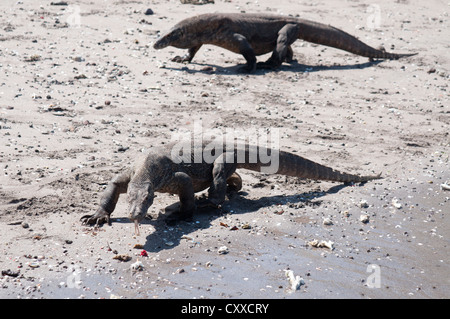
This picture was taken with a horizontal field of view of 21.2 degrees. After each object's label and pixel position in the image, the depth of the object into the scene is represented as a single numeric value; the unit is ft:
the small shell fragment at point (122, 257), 30.75
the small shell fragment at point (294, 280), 29.53
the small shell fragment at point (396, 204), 39.10
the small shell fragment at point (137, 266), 30.01
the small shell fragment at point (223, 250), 32.40
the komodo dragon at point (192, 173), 33.90
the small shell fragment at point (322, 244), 33.75
